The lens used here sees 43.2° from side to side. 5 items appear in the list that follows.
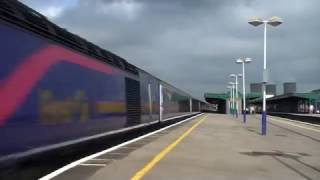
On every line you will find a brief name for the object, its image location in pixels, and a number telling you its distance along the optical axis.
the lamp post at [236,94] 66.92
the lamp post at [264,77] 21.71
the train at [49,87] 6.52
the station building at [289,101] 69.20
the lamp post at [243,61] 48.68
